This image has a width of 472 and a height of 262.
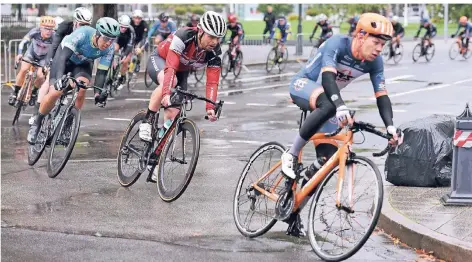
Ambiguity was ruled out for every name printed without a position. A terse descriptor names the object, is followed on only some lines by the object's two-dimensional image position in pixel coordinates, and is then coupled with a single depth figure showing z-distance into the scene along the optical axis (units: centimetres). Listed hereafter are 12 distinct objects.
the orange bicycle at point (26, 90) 1684
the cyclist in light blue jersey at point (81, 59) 1120
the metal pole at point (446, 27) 5216
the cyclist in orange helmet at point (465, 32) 3762
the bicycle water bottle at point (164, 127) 1003
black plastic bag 1034
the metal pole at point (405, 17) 7180
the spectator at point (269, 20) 4291
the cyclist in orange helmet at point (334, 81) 745
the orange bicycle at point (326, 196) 712
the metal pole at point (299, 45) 3878
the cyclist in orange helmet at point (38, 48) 1666
